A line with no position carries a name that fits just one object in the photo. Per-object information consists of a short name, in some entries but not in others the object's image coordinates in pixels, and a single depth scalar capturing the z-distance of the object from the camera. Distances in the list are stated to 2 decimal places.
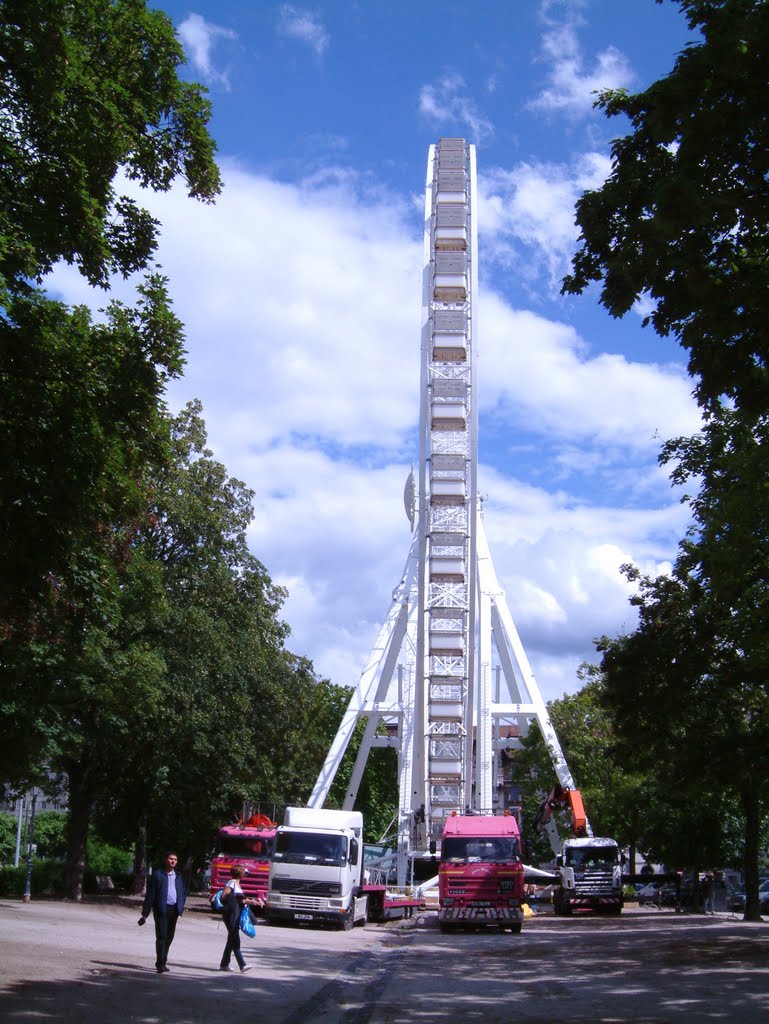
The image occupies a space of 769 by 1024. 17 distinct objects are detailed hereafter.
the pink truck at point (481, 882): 28.94
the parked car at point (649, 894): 54.87
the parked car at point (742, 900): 43.44
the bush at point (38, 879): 39.00
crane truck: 38.59
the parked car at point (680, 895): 46.12
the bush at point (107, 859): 56.78
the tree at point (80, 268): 10.59
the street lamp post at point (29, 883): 29.62
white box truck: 27.89
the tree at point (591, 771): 50.88
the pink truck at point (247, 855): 32.38
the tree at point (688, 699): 25.78
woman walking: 15.77
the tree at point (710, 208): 9.16
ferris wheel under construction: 41.69
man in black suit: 14.83
